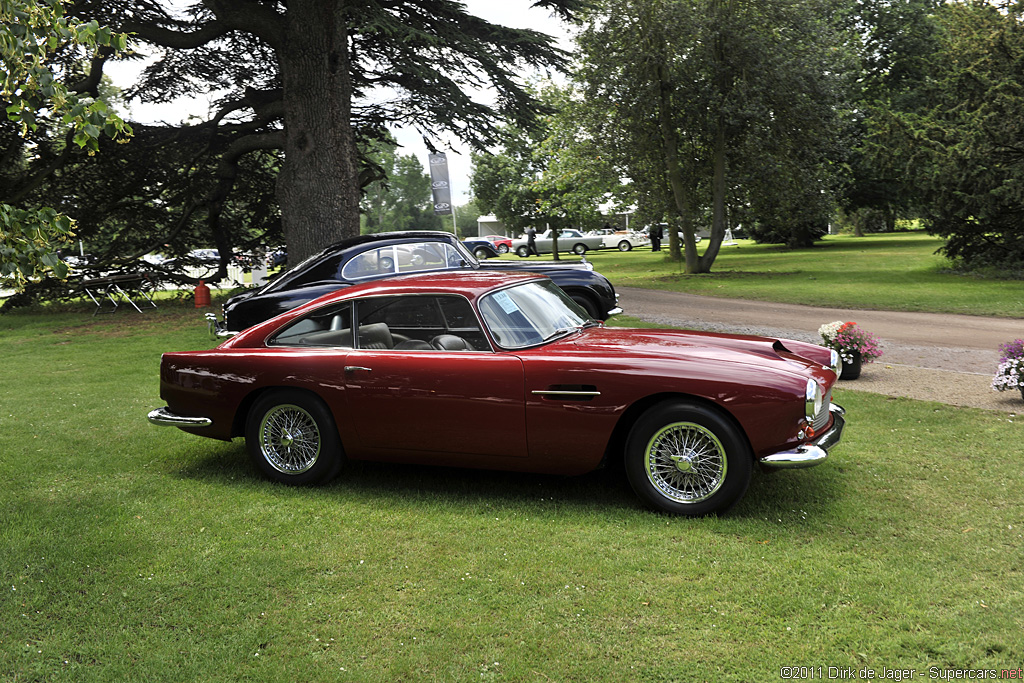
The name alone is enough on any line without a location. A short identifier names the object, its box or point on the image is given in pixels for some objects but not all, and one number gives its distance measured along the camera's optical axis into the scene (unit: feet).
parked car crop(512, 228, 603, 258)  168.04
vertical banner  70.38
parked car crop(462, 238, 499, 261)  148.73
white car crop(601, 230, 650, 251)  186.29
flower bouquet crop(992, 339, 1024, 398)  26.48
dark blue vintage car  33.45
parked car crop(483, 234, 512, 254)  183.65
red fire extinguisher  69.72
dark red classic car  15.52
